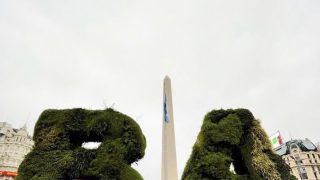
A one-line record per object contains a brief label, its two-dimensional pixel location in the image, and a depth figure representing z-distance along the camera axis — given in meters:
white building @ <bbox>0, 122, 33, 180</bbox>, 67.70
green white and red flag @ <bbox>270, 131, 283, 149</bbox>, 45.88
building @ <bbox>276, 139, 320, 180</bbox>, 62.19
